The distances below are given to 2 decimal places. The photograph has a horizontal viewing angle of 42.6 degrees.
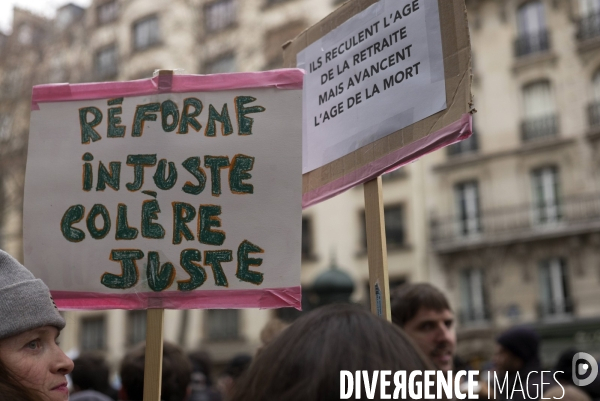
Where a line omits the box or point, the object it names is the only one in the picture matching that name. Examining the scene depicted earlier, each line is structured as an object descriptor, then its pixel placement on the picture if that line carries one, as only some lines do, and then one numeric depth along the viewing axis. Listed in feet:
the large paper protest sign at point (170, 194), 8.99
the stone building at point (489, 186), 71.00
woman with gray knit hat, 7.06
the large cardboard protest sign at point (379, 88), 8.47
